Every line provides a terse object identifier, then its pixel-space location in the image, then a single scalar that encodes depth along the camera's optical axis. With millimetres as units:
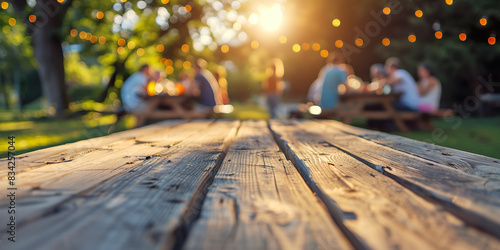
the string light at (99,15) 10820
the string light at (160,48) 12312
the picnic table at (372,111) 6980
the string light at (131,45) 12820
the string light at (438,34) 12970
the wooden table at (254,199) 653
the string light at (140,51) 12867
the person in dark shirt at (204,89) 8070
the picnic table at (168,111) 7459
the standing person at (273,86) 10008
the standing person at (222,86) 10922
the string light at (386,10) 11602
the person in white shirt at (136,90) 7836
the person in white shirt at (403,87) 7062
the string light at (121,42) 11703
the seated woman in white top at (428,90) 7199
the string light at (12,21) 9967
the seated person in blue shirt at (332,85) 7594
